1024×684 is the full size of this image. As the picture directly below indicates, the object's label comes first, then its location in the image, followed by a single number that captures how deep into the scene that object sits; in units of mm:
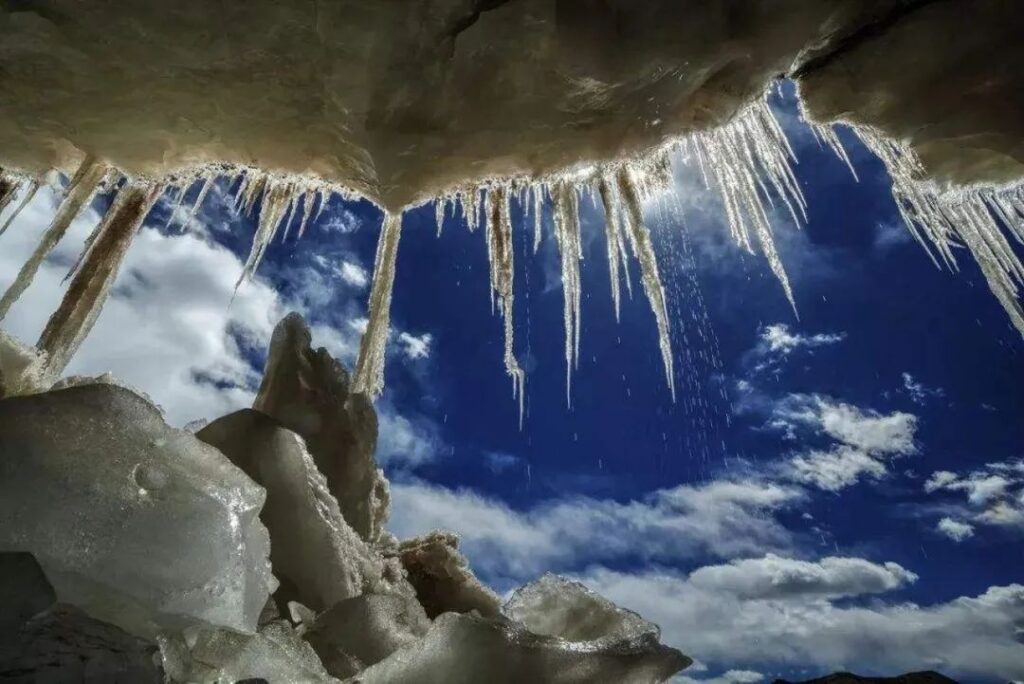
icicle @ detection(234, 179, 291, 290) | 5598
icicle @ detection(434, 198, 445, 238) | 5449
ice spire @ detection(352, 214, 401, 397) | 5531
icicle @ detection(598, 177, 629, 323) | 5105
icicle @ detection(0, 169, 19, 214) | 5398
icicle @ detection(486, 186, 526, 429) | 5273
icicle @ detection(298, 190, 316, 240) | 5625
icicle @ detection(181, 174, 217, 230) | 5598
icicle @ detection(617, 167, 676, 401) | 5082
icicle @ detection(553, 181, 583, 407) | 5102
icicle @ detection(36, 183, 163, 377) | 5156
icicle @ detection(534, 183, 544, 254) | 5441
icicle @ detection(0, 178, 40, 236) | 5414
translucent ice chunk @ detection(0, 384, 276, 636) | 2023
